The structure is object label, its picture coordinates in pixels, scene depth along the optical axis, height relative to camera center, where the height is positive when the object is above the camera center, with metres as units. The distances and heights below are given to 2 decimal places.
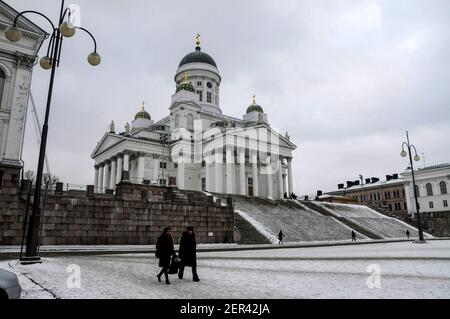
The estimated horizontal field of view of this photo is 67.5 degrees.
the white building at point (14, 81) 26.34 +12.46
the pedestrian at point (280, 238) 29.09 -0.44
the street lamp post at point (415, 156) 27.97 +6.34
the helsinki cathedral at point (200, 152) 57.00 +14.37
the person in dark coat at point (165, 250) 8.72 -0.41
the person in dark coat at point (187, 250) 9.02 -0.42
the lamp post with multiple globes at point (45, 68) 11.32 +6.07
